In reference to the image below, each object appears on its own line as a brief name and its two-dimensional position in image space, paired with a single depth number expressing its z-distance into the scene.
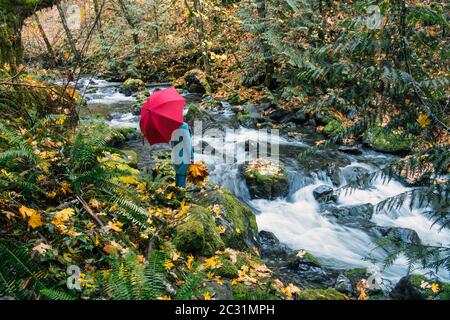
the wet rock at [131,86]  19.66
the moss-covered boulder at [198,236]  4.61
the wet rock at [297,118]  14.63
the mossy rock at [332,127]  13.22
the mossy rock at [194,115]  13.99
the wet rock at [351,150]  11.98
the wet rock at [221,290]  3.58
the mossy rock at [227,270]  4.38
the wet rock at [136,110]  15.37
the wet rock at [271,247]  6.81
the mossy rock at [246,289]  4.03
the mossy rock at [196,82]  19.17
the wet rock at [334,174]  10.30
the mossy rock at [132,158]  7.23
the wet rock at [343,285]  5.52
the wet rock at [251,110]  15.08
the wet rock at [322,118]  14.12
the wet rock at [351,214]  8.64
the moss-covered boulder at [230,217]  5.71
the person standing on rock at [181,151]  5.71
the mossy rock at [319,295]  4.37
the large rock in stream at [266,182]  9.38
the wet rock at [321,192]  9.48
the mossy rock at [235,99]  16.93
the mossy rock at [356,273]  6.13
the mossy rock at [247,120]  14.43
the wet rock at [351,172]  10.54
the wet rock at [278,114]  15.06
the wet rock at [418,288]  5.12
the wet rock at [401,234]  7.55
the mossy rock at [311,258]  6.36
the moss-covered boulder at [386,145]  11.91
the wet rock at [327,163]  10.52
